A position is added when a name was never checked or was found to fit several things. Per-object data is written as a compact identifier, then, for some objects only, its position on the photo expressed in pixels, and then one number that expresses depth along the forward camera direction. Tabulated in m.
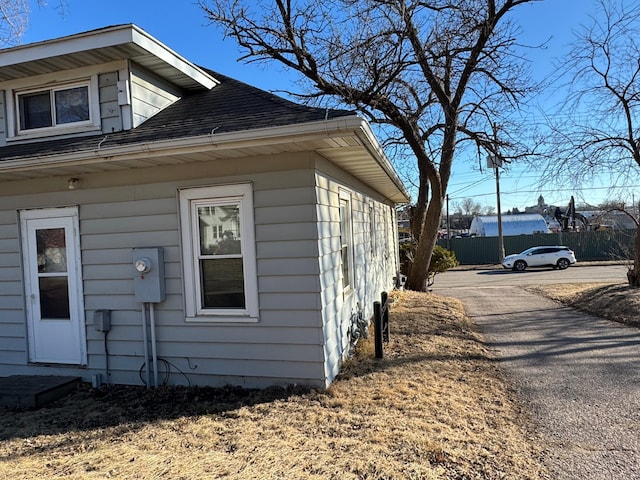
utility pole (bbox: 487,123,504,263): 14.12
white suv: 25.92
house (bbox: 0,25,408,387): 4.71
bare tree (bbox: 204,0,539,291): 11.03
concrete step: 4.69
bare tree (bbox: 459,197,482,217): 101.54
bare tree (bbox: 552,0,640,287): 11.44
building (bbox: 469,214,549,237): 45.85
